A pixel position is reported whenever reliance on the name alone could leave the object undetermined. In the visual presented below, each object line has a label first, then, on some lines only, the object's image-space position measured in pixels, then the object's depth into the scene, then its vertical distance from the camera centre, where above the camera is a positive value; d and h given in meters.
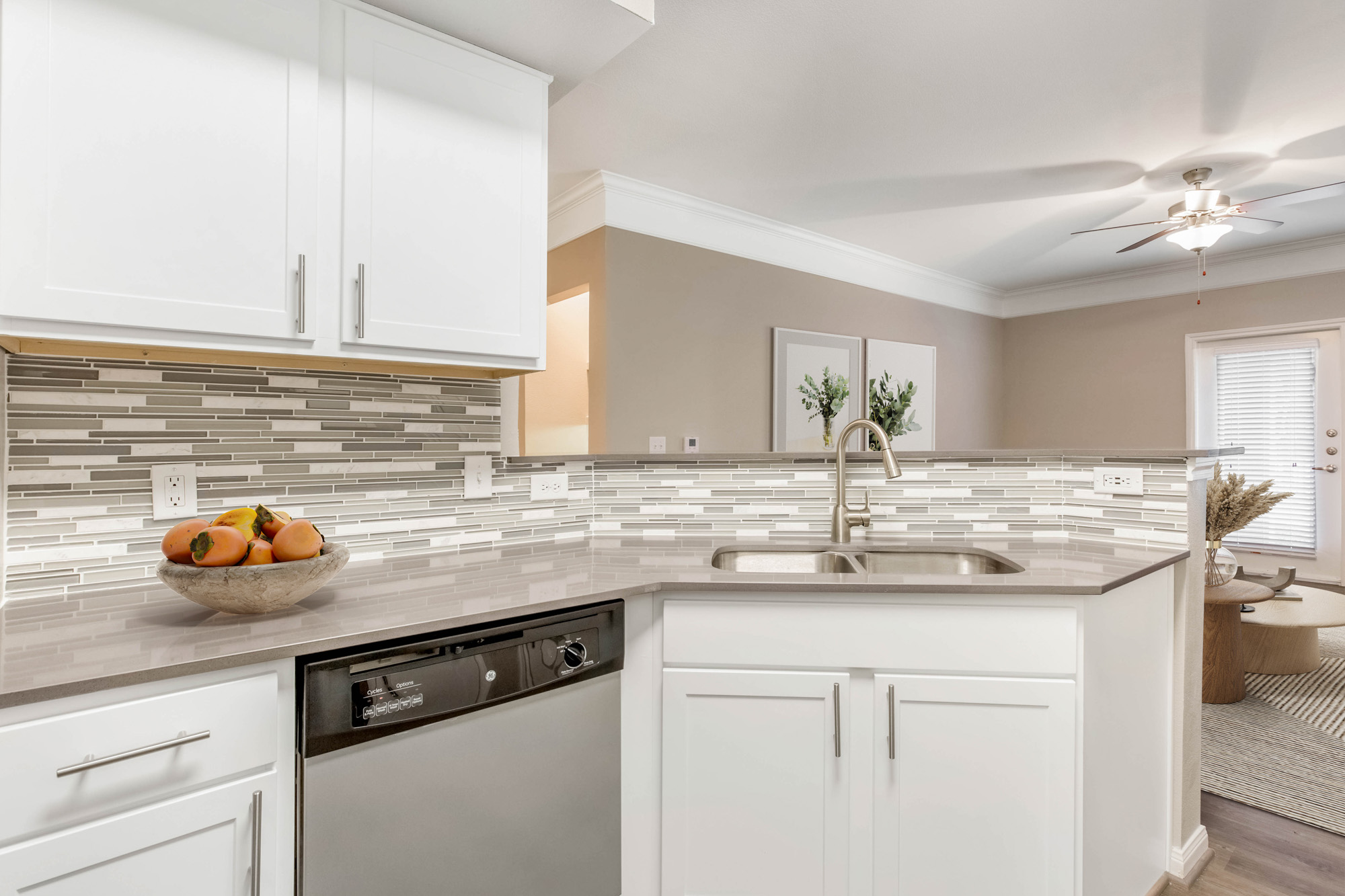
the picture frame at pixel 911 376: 4.91 +0.54
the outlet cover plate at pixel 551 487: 1.99 -0.11
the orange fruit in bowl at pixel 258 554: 1.14 -0.18
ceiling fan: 3.38 +1.15
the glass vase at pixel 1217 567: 2.97 -0.51
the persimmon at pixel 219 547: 1.10 -0.16
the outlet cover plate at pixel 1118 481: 1.85 -0.09
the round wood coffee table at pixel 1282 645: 3.08 -0.88
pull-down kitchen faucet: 1.92 -0.19
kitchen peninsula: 1.40 -0.55
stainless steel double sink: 1.87 -0.30
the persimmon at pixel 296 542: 1.17 -0.16
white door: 4.83 +0.15
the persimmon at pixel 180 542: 1.13 -0.15
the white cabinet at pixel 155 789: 0.85 -0.46
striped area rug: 2.17 -1.09
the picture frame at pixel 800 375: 4.23 +0.47
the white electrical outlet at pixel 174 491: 1.41 -0.09
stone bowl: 1.10 -0.22
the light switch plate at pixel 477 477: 1.85 -0.08
